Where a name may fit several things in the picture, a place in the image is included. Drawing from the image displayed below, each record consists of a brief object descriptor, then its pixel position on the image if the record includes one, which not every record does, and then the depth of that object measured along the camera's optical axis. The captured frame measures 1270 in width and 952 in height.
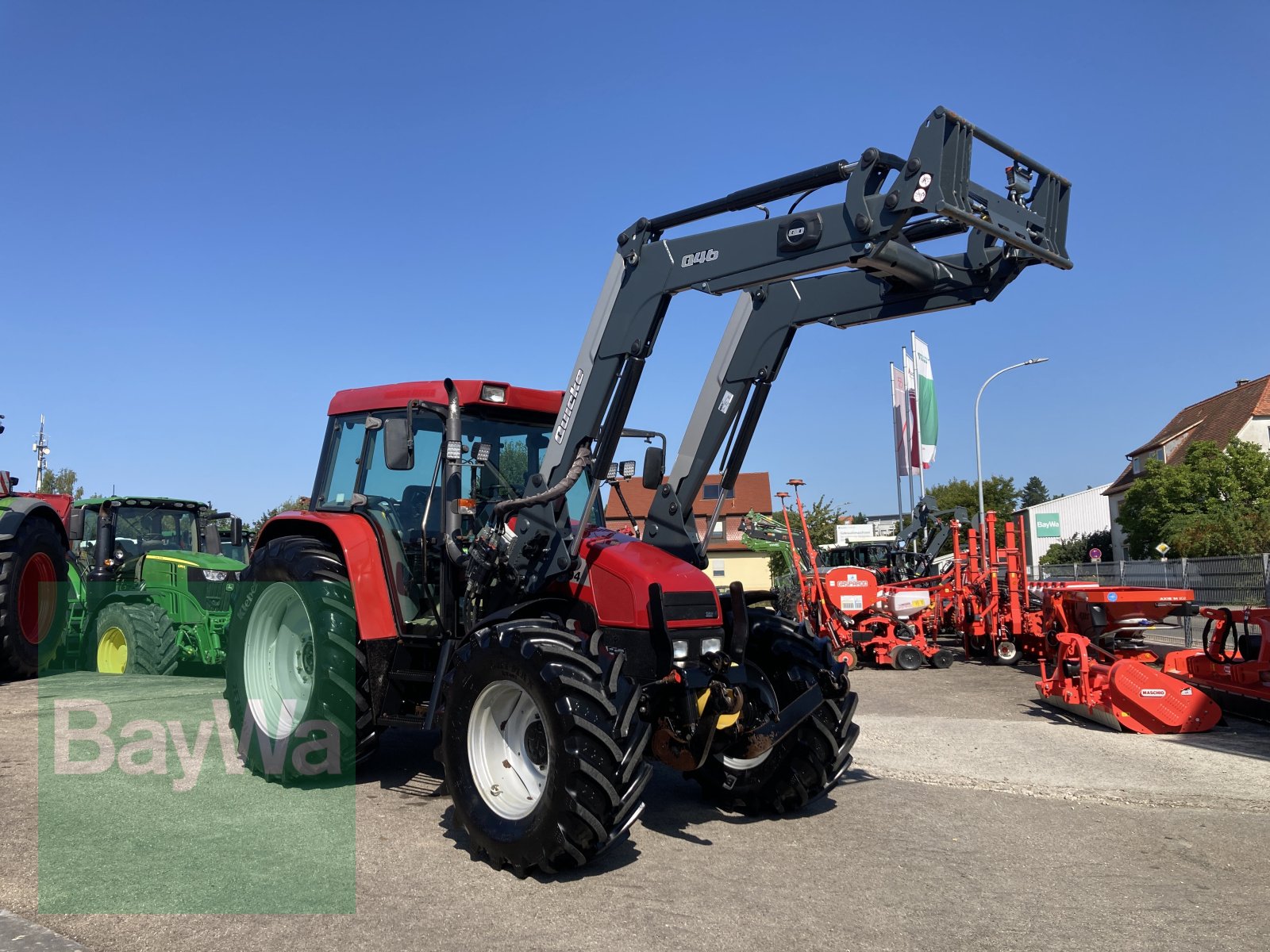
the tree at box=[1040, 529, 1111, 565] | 54.66
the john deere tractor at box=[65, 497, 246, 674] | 11.52
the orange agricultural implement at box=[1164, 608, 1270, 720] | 9.09
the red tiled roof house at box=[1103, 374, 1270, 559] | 50.69
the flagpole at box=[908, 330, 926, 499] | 23.87
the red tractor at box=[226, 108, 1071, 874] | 4.73
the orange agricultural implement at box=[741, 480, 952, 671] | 15.19
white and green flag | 23.92
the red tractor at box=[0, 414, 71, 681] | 10.72
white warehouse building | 68.62
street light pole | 29.92
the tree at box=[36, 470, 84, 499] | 44.72
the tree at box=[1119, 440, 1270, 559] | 41.09
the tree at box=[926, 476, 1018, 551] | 77.50
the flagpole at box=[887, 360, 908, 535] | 24.60
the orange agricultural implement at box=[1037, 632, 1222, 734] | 8.84
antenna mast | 41.72
